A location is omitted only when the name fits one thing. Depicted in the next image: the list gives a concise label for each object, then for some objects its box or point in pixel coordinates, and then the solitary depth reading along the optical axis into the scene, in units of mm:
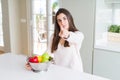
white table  1558
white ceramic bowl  1661
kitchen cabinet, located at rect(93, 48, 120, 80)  2768
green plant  3114
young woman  1902
